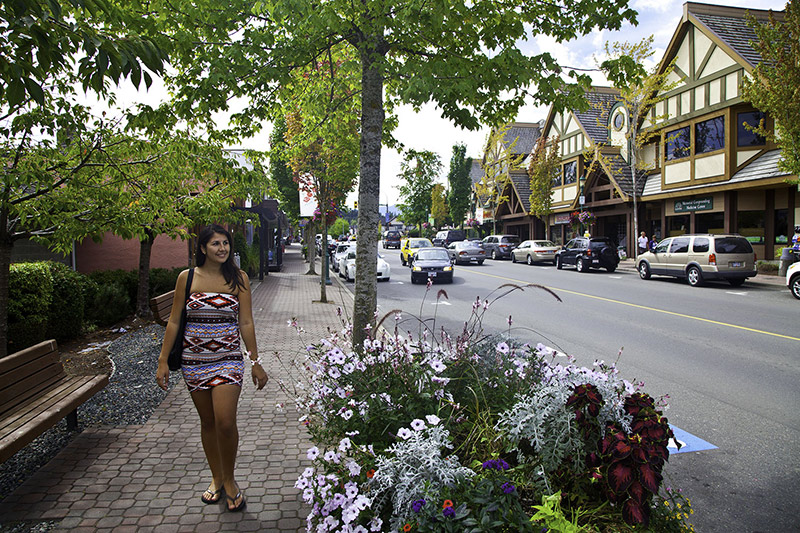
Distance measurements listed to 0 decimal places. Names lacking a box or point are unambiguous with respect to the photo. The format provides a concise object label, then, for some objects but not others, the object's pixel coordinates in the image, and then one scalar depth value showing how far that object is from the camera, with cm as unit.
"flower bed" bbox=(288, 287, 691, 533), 244
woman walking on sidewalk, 348
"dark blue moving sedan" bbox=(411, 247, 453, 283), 2095
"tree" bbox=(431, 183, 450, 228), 7275
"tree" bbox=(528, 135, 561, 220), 3794
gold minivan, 1723
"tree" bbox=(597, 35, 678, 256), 2664
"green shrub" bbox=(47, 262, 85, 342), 834
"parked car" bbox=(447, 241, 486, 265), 3156
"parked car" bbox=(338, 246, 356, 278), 2353
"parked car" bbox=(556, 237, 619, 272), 2473
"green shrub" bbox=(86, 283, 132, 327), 978
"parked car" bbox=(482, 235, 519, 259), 3703
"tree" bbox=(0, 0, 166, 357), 494
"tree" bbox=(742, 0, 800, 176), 1666
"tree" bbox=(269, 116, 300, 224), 4391
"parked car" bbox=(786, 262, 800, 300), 1407
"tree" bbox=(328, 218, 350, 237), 11090
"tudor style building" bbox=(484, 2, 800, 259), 2238
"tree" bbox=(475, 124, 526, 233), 4938
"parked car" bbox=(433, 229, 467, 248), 4750
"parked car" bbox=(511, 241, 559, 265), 3105
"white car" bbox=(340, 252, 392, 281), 2161
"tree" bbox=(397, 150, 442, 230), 7194
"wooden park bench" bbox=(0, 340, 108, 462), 369
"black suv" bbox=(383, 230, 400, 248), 6538
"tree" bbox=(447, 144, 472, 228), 6316
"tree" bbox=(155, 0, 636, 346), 523
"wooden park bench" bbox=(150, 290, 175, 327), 744
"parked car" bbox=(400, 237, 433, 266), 3070
